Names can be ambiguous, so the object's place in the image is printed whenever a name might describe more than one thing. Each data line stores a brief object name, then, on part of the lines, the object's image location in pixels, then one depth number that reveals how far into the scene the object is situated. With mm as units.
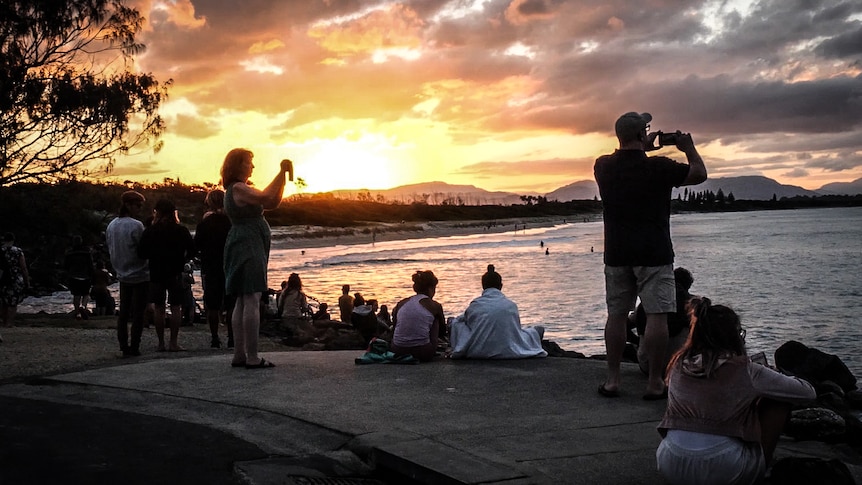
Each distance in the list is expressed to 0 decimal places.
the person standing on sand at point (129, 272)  9195
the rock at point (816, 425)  5387
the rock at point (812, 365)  9406
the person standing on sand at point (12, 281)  13469
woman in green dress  7523
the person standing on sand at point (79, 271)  17203
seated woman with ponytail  4008
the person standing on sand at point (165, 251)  9141
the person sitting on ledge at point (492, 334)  8312
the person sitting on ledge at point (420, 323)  8234
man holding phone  6110
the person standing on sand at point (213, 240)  10078
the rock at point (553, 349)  13570
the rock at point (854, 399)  8453
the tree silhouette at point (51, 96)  16172
